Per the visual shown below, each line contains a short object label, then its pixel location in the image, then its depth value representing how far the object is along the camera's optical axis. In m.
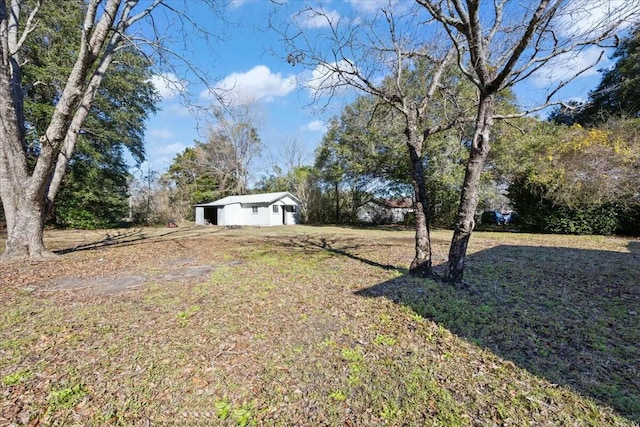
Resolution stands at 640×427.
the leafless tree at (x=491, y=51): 3.85
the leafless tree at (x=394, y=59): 5.25
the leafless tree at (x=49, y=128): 5.55
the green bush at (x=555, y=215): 11.81
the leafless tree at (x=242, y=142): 27.35
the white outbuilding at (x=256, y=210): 22.34
